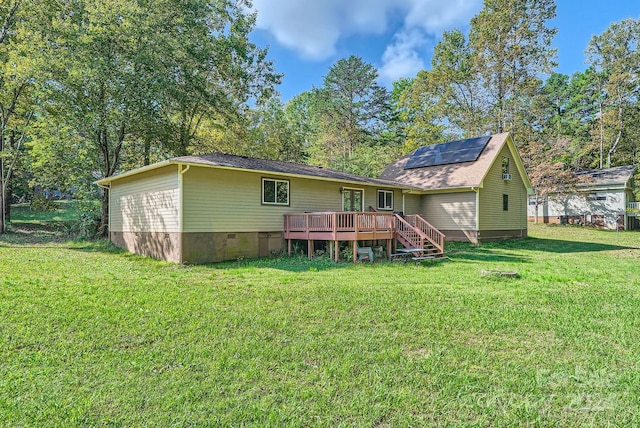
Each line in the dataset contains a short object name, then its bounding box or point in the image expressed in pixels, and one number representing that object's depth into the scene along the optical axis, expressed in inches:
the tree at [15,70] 541.3
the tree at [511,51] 978.1
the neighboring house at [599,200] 1052.5
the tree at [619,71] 1184.2
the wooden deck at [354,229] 430.0
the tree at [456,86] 1123.9
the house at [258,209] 417.7
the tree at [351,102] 1302.9
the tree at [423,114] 1160.8
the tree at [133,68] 551.2
